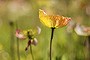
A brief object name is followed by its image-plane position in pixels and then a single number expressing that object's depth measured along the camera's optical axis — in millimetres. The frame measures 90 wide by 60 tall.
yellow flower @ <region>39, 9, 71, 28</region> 495
